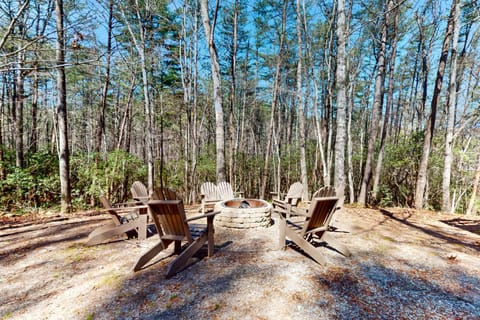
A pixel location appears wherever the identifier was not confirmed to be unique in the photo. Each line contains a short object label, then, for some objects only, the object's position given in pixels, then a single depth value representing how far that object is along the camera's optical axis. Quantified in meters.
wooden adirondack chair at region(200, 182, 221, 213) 4.63
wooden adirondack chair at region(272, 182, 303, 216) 4.24
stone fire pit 3.82
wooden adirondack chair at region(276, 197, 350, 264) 2.48
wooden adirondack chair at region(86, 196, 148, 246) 2.91
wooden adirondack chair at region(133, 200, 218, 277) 2.21
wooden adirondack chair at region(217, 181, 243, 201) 5.11
